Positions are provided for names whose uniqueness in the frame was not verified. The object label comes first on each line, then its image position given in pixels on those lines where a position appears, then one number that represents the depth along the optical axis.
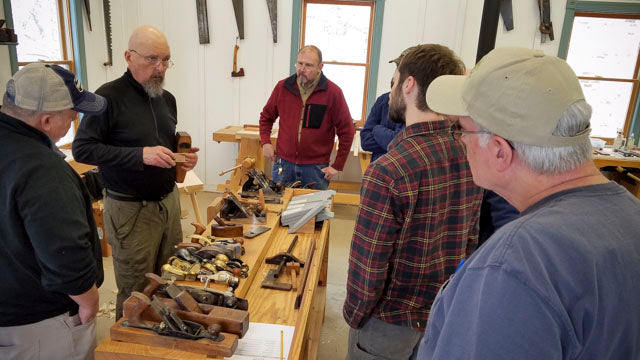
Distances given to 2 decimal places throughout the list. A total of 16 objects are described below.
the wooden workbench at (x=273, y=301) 1.30
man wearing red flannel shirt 1.38
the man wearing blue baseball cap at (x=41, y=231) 1.34
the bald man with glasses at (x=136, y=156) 2.19
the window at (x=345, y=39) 5.12
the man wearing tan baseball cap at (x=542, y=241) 0.66
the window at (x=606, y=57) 4.93
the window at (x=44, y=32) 3.84
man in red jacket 3.54
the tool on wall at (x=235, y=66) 5.18
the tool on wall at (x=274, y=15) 4.99
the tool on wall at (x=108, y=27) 4.89
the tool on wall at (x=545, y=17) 4.78
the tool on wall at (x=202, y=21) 5.08
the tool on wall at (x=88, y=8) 4.54
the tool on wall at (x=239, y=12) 5.03
